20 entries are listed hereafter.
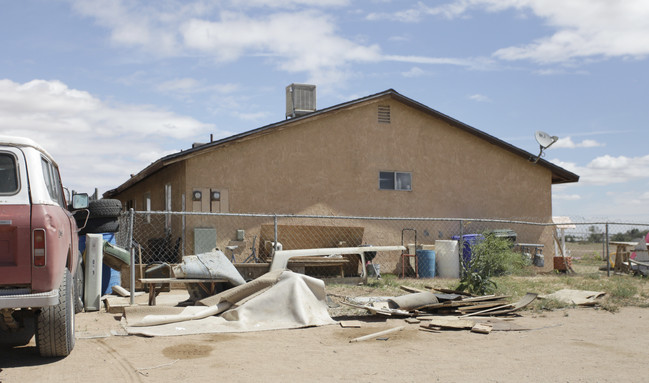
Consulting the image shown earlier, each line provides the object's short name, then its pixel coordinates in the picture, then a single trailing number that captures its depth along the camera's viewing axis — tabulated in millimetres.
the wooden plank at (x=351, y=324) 7877
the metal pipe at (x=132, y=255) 9227
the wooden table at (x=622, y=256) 16281
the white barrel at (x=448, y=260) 15289
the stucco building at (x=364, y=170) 14734
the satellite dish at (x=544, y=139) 17750
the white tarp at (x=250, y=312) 7680
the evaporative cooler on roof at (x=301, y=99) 17453
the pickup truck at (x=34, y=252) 5141
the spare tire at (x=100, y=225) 10625
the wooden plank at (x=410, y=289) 10133
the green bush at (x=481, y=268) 10086
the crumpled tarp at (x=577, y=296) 10070
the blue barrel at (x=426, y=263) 15133
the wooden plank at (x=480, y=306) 8828
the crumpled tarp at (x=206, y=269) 9109
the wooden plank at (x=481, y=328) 7590
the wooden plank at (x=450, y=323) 7777
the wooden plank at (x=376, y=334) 7041
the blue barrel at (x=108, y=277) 10578
